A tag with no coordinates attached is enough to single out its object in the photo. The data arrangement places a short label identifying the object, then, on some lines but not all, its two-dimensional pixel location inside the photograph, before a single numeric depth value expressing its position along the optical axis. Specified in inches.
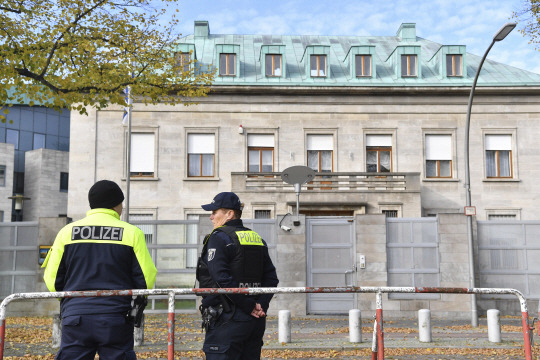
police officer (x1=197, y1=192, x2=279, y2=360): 207.5
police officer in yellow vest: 188.5
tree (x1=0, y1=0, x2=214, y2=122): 531.5
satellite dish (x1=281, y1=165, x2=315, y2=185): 739.5
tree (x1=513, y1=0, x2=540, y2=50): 722.2
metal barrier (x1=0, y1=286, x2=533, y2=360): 197.5
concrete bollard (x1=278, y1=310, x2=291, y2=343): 456.8
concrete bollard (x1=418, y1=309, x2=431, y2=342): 469.4
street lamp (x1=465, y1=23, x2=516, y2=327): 591.8
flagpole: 856.8
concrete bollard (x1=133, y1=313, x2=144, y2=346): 445.8
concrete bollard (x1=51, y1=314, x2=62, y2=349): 427.2
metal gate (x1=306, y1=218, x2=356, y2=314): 670.5
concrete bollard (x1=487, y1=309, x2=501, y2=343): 469.1
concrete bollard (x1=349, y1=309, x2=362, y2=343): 458.6
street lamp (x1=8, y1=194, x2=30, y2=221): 1117.7
